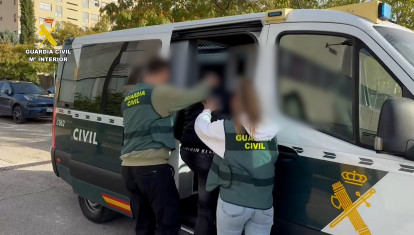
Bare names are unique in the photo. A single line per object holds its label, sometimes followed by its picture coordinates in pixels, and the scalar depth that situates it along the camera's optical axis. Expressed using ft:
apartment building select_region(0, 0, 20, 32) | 178.68
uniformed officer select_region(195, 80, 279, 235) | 7.21
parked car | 41.50
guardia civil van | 6.50
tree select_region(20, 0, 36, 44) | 161.27
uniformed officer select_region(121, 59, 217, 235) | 8.99
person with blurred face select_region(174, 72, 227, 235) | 9.21
